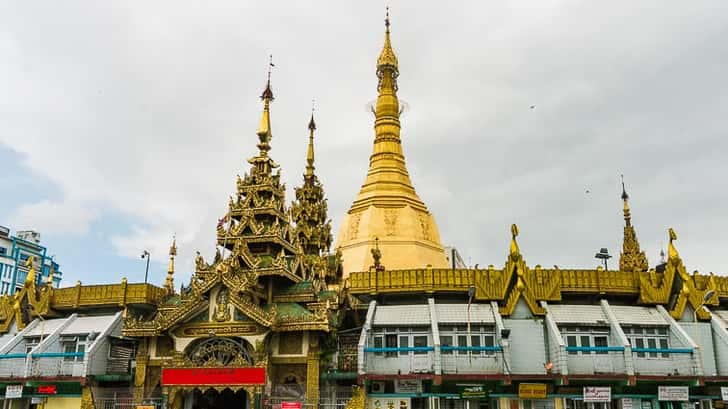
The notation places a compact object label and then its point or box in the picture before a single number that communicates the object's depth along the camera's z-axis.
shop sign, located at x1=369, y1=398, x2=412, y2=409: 27.84
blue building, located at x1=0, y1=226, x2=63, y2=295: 70.56
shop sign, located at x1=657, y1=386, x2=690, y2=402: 27.53
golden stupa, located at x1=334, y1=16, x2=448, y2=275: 45.25
